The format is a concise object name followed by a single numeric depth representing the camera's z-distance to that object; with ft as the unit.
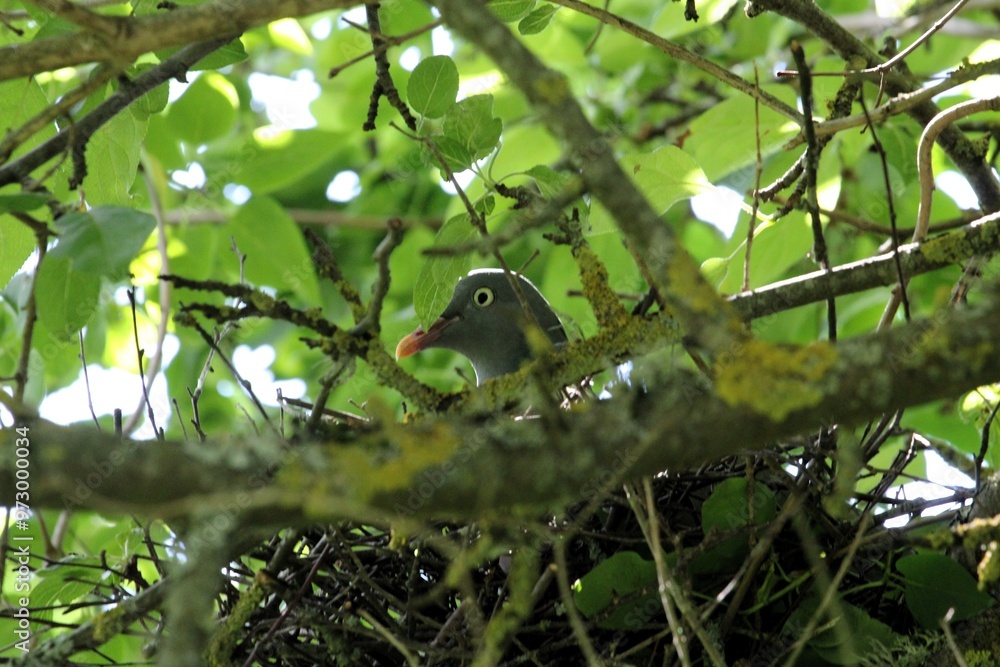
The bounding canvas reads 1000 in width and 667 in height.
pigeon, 17.96
